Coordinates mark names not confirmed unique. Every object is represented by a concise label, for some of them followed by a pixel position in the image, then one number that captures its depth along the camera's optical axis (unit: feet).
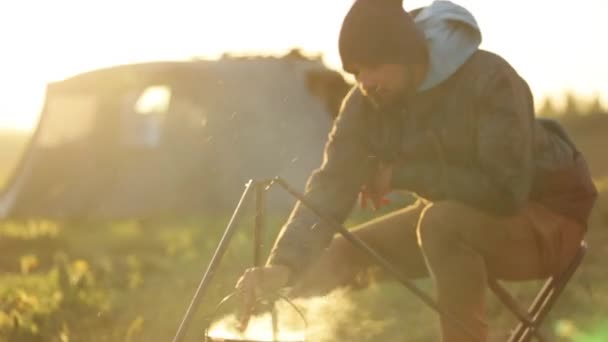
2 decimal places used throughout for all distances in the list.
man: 11.34
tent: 36.40
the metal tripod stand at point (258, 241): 9.18
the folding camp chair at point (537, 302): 11.84
